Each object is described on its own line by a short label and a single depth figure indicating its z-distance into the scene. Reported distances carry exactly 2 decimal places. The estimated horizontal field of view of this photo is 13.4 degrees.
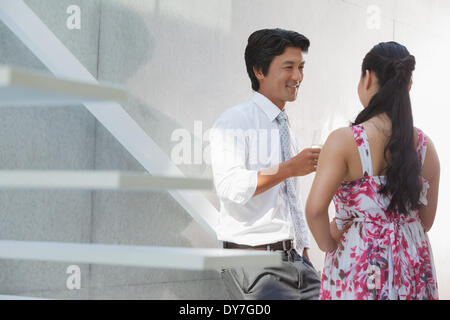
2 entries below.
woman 5.62
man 6.06
